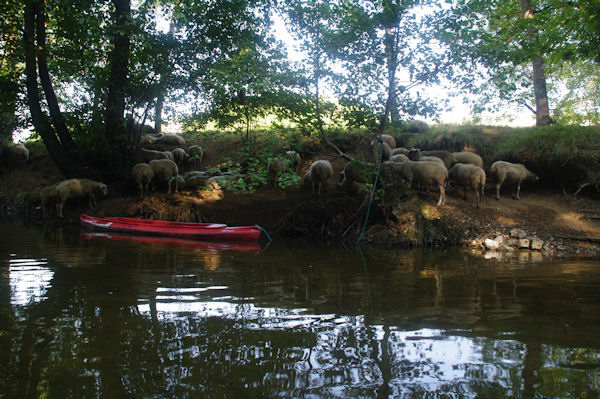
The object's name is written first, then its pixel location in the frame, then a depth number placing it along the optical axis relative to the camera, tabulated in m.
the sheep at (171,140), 17.23
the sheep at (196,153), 16.28
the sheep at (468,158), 11.91
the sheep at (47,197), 13.66
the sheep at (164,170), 13.12
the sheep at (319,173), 12.05
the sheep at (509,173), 11.10
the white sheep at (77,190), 13.08
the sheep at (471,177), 10.61
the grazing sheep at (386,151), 12.68
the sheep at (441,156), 11.90
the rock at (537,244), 8.84
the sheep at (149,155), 14.83
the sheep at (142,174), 12.98
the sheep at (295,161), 10.95
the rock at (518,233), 9.22
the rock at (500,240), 9.14
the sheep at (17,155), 19.00
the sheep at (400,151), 12.65
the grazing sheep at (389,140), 14.11
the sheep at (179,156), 15.53
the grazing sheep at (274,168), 13.01
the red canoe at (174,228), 9.60
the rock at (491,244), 9.06
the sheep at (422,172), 10.47
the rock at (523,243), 8.97
